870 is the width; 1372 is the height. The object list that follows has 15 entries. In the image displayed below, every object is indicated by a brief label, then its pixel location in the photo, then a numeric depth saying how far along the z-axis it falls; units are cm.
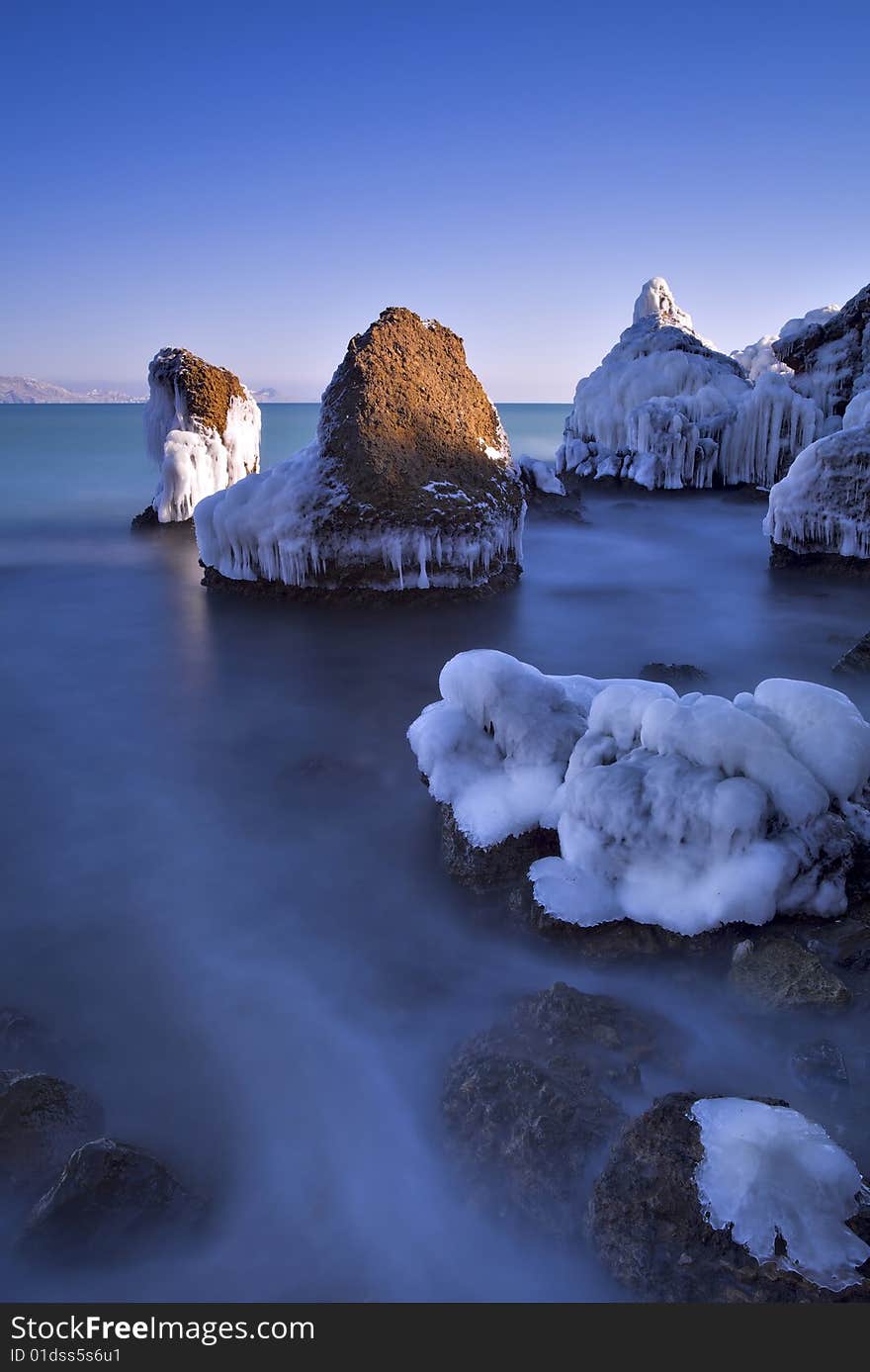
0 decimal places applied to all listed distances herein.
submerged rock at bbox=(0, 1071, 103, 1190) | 264
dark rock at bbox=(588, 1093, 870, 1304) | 209
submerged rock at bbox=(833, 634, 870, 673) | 714
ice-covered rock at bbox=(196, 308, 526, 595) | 937
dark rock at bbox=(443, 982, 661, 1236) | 251
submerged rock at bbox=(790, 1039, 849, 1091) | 279
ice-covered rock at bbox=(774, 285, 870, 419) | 1866
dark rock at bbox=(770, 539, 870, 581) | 1052
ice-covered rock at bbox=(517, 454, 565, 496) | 1859
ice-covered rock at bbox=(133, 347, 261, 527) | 1520
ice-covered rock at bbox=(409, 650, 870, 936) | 344
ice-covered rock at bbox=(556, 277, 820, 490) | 1912
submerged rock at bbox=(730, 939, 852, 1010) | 309
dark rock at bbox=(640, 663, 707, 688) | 721
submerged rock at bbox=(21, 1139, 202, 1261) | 239
